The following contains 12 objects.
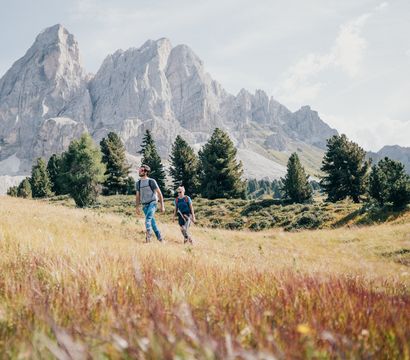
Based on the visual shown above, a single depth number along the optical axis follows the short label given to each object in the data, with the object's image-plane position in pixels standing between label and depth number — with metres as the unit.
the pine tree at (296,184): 53.09
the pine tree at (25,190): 81.75
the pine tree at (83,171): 44.06
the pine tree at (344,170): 49.84
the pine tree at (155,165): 71.19
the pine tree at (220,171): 57.31
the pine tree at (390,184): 30.54
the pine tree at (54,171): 78.33
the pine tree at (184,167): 66.56
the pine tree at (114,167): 69.25
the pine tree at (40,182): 76.94
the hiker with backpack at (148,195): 12.19
